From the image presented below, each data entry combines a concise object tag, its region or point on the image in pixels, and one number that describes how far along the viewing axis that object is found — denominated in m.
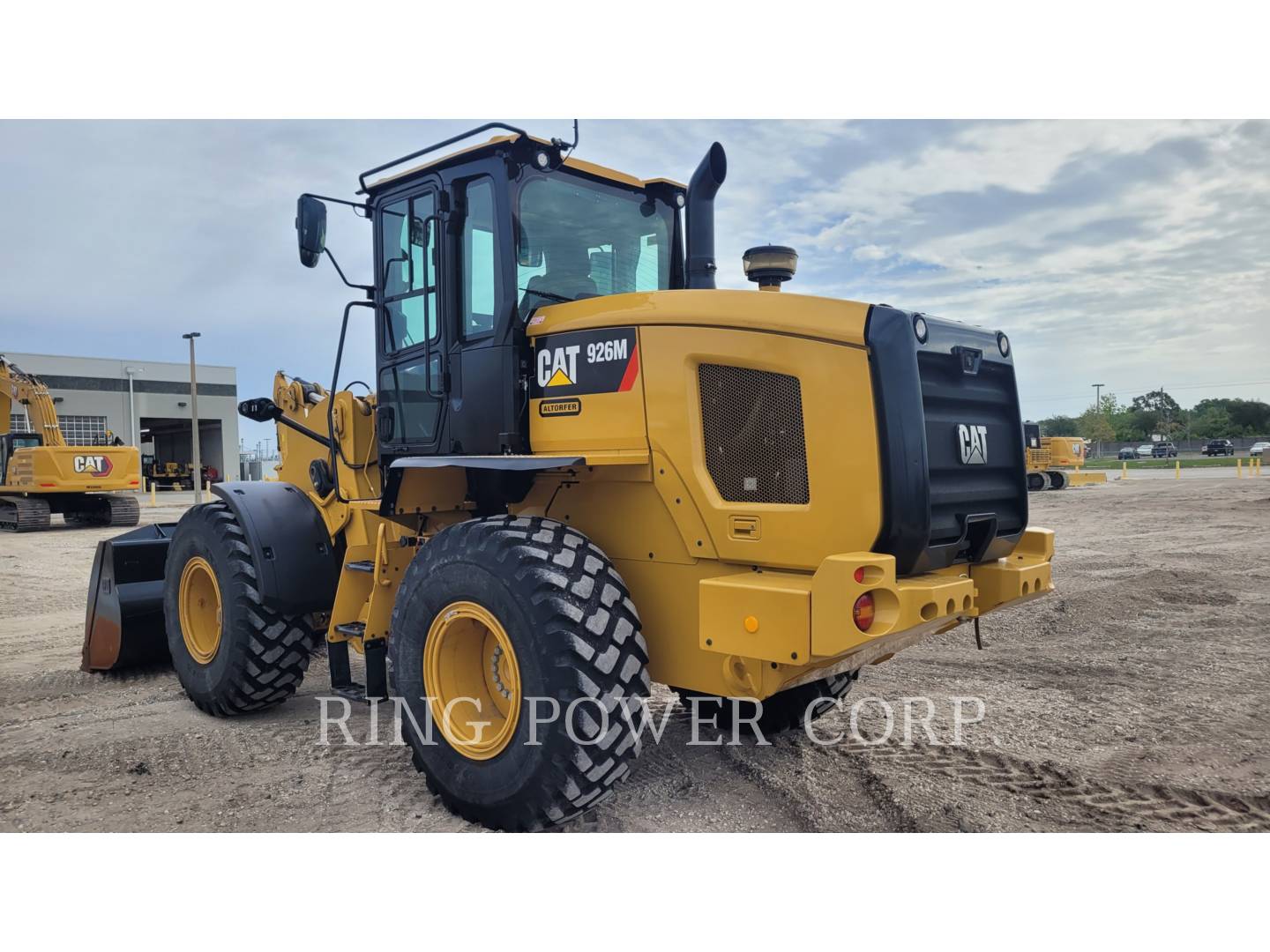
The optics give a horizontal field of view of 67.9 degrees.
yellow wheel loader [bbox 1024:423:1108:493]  30.80
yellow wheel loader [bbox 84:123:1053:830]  3.51
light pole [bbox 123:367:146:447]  42.78
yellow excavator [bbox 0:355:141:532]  20.23
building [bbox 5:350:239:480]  41.03
